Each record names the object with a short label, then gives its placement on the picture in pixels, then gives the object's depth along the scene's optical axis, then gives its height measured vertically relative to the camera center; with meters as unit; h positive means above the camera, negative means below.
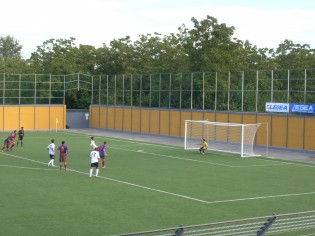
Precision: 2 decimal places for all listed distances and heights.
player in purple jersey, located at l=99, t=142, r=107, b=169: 34.84 -3.00
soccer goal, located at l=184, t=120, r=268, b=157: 47.47 -3.14
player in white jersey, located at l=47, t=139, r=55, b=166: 35.41 -3.16
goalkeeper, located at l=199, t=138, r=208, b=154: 45.09 -3.42
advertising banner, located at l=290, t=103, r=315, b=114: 47.31 -0.35
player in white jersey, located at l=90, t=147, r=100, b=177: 30.60 -3.04
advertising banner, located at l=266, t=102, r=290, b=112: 49.62 -0.32
